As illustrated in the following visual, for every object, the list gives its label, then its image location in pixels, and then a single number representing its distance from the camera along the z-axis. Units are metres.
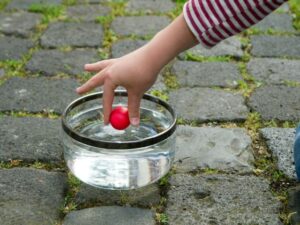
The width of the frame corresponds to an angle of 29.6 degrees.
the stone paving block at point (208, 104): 1.91
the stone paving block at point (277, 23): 2.67
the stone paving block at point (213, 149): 1.64
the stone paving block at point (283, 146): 1.63
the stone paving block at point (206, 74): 2.14
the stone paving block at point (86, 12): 2.78
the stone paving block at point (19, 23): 2.58
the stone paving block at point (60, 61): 2.22
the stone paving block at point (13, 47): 2.33
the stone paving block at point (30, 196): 1.41
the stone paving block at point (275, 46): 2.40
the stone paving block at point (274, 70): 2.19
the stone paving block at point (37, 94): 1.95
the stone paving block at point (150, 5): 2.90
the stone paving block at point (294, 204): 1.40
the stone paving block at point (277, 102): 1.92
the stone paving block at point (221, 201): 1.41
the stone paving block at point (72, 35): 2.47
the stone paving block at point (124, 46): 2.36
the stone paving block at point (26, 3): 2.90
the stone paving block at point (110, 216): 1.40
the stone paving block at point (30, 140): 1.66
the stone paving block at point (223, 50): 2.39
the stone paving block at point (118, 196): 1.47
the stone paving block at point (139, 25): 2.60
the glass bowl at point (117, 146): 1.45
